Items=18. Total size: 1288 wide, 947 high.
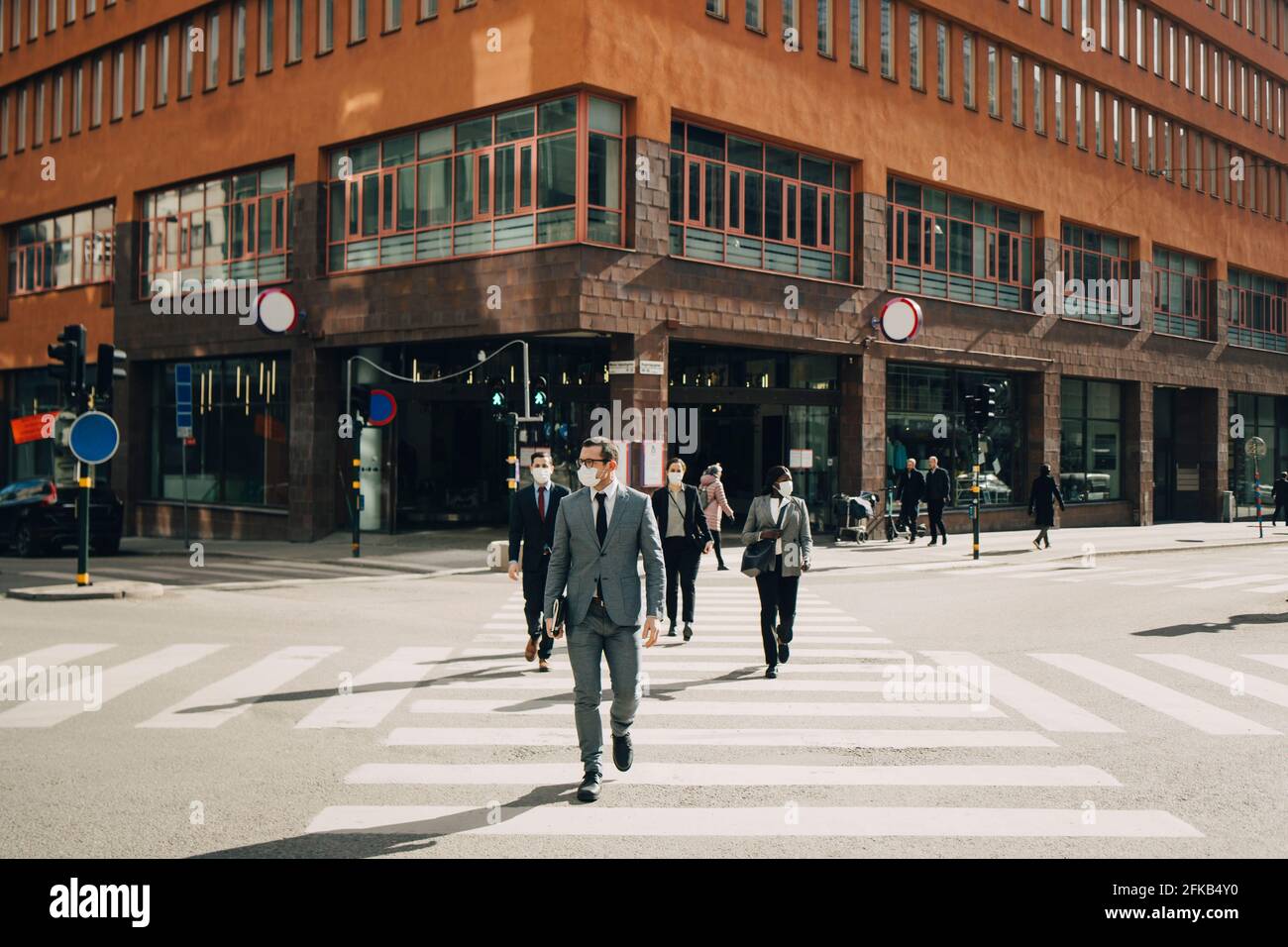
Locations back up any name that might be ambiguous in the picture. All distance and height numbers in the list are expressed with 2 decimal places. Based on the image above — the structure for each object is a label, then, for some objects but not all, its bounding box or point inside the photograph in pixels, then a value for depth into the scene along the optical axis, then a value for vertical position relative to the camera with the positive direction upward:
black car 26.08 -1.00
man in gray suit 6.97 -0.62
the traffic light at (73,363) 17.75 +1.55
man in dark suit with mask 10.65 -0.53
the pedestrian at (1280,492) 36.69 -0.59
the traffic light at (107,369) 17.84 +1.48
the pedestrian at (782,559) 11.10 -0.78
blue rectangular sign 32.31 +1.91
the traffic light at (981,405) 24.67 +1.33
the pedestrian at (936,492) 28.58 -0.47
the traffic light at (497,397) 23.23 +1.38
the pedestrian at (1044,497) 28.41 -0.58
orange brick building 25.53 +6.08
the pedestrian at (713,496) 18.58 -0.37
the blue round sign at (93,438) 17.23 +0.46
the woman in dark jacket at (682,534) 13.84 -0.72
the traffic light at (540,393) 22.88 +1.45
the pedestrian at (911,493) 29.08 -0.50
